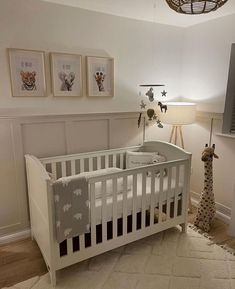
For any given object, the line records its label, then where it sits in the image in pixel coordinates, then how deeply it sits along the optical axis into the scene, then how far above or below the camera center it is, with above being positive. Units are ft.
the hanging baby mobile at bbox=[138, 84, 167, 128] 9.30 -0.46
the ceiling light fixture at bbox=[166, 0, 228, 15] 4.03 +1.61
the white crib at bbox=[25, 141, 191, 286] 6.11 -3.11
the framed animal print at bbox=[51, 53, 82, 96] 7.73 +0.76
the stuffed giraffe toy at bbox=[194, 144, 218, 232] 8.43 -3.66
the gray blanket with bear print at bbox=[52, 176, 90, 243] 5.69 -2.68
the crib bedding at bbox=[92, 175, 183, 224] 6.65 -3.01
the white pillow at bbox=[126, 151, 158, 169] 8.79 -2.28
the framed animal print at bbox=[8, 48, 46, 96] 7.12 +0.76
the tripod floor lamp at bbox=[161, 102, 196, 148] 8.91 -0.63
